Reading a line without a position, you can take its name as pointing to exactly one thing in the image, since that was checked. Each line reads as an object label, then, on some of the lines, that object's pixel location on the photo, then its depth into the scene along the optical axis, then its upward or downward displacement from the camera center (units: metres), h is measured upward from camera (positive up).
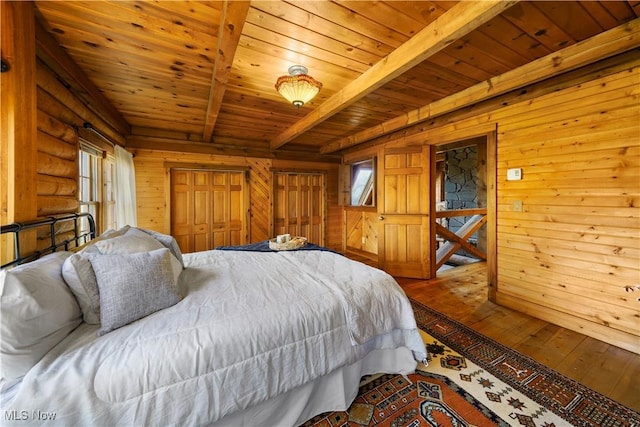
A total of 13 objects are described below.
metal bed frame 1.30 -0.18
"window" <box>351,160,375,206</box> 5.68 +0.53
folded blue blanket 2.86 -0.49
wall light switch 2.76 +0.02
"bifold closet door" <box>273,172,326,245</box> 5.16 +0.05
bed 0.95 -0.63
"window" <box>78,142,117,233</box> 2.61 +0.25
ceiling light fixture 2.18 +1.11
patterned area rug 1.45 -1.24
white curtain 3.05 +0.21
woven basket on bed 2.84 -0.44
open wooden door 3.79 -0.06
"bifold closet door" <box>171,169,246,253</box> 4.31 -0.03
